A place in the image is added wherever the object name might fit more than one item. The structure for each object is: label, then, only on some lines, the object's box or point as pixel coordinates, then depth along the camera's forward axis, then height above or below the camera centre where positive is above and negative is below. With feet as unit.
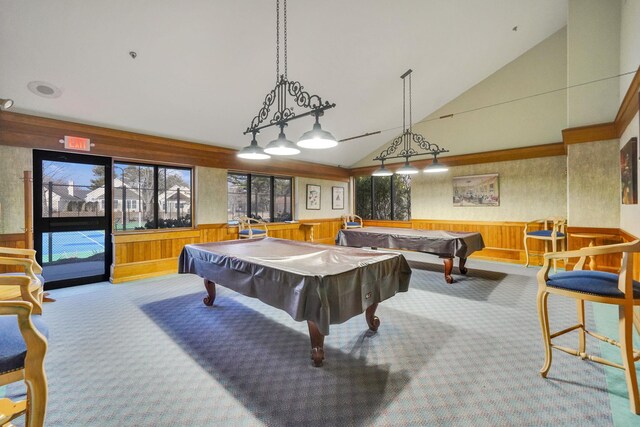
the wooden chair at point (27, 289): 5.82 -1.76
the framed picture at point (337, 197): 29.73 +1.36
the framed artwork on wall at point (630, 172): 10.30 +1.46
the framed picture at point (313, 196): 27.09 +1.37
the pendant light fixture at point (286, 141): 8.38 +2.15
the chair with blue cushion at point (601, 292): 5.84 -1.76
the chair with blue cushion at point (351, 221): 27.02 -1.07
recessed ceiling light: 11.94 +5.13
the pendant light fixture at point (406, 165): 16.38 +2.57
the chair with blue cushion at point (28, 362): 4.15 -2.23
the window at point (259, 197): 22.03 +1.12
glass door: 13.92 -0.03
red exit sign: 14.11 +3.35
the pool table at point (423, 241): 14.10 -1.63
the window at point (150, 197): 16.56 +0.86
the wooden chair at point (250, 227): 19.80 -1.26
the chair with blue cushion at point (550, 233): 17.10 -1.37
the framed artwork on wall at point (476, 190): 21.81 +1.59
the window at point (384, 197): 27.55 +1.39
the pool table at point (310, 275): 6.62 -1.76
